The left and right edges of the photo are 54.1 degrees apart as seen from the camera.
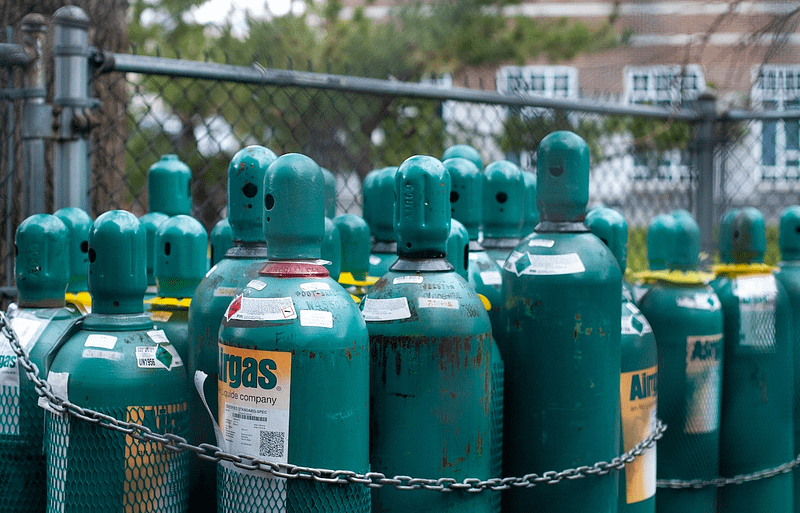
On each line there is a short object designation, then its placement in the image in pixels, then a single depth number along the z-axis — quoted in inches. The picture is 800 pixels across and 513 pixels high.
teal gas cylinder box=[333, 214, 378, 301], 95.6
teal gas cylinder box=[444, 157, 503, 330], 99.0
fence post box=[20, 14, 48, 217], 111.1
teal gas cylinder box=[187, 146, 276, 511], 78.5
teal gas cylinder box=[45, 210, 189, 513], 69.8
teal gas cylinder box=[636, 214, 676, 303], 114.3
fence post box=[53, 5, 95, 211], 106.3
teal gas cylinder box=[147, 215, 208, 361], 86.4
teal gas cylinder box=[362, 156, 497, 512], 73.6
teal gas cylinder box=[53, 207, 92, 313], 91.8
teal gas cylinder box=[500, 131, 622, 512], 83.1
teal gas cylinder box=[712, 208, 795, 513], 119.0
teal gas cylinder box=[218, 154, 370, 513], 65.6
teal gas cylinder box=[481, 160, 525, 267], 105.3
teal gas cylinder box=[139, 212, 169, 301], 95.0
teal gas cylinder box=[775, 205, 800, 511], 129.8
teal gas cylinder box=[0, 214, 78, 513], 79.0
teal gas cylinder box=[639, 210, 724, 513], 109.0
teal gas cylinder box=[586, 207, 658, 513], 92.4
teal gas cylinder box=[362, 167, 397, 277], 101.1
